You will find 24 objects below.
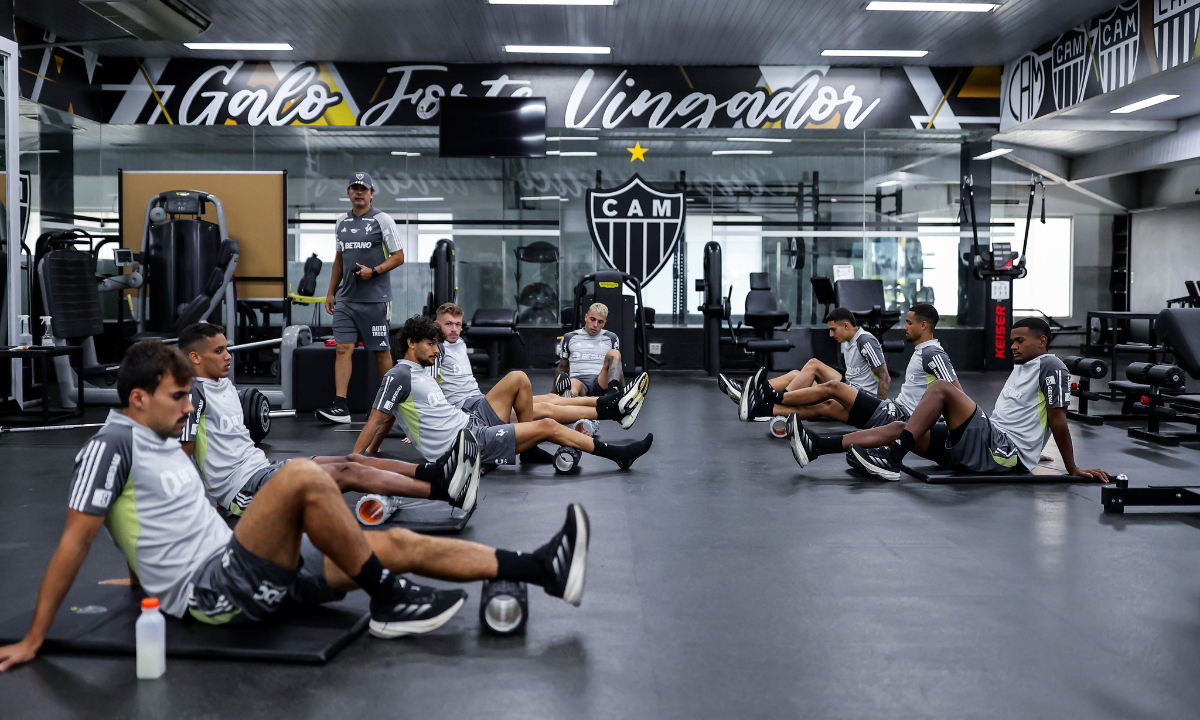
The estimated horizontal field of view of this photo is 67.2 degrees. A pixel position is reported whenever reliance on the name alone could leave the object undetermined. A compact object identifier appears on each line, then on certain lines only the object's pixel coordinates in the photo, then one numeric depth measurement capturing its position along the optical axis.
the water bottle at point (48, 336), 6.66
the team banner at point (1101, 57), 7.52
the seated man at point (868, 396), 4.91
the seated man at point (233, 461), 3.11
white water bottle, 2.00
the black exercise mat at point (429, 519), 3.41
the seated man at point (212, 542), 2.03
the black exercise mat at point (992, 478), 4.41
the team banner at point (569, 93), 10.37
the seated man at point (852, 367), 6.16
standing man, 6.43
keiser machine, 10.31
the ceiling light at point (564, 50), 9.89
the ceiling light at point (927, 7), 8.25
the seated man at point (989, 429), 4.32
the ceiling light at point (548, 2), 8.28
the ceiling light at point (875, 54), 9.96
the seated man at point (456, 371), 4.87
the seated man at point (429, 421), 3.88
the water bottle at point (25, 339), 6.81
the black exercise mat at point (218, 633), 2.12
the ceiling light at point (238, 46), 9.68
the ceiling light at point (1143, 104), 9.82
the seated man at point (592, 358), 6.16
